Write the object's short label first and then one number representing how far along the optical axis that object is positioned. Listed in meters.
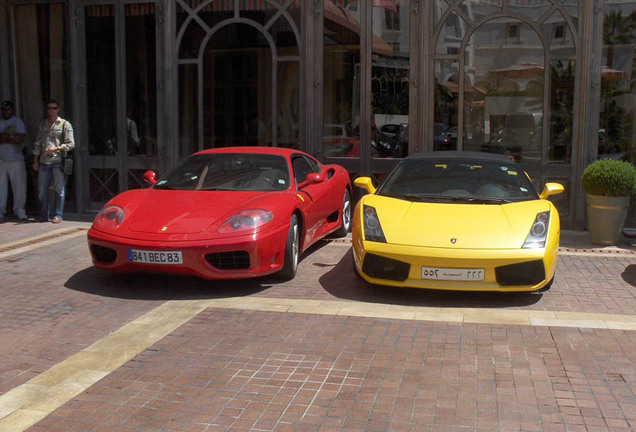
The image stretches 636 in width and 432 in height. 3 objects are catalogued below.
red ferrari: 6.57
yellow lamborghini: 6.21
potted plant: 9.38
